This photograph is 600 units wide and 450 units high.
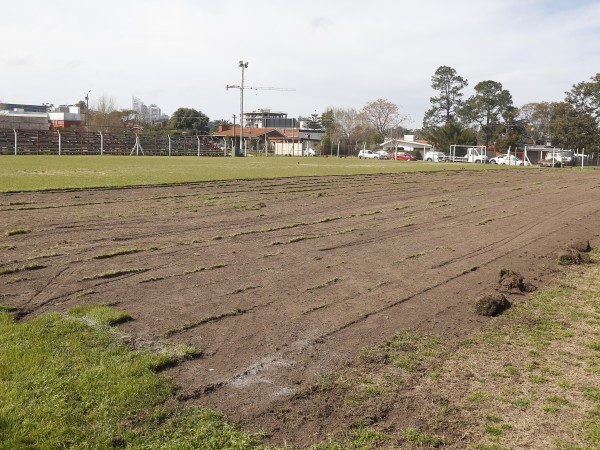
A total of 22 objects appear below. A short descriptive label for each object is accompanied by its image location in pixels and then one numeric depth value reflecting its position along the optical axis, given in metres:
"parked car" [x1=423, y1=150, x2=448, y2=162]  70.31
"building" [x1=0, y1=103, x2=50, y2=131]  67.75
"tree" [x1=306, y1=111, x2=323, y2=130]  133.16
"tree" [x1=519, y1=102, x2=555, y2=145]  99.50
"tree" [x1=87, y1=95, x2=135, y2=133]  74.38
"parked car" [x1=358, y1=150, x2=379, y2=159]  74.88
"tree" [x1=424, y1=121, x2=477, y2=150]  80.91
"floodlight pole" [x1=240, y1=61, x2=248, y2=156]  73.34
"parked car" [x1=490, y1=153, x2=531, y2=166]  59.35
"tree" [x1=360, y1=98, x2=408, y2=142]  98.38
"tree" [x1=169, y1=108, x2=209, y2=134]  101.06
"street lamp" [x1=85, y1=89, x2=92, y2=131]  99.40
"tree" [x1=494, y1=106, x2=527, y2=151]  87.69
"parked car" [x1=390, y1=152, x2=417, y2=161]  72.88
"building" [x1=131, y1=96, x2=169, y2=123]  141.23
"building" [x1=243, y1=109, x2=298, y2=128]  146.21
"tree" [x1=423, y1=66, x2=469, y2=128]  96.31
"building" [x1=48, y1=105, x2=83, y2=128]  86.69
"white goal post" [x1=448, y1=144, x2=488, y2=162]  66.81
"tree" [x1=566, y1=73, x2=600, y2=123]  77.28
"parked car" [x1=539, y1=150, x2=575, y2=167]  59.20
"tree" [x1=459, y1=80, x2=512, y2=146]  93.69
